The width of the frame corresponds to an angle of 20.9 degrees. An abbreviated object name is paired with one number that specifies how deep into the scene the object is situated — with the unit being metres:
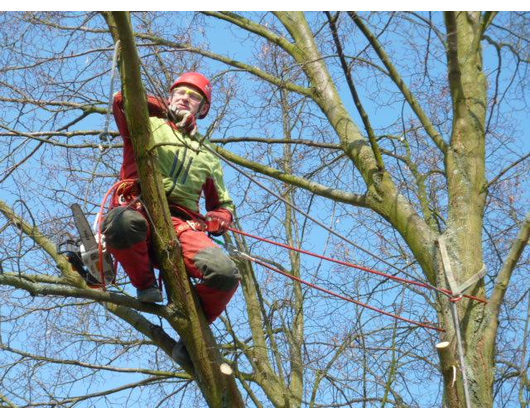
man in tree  7.08
